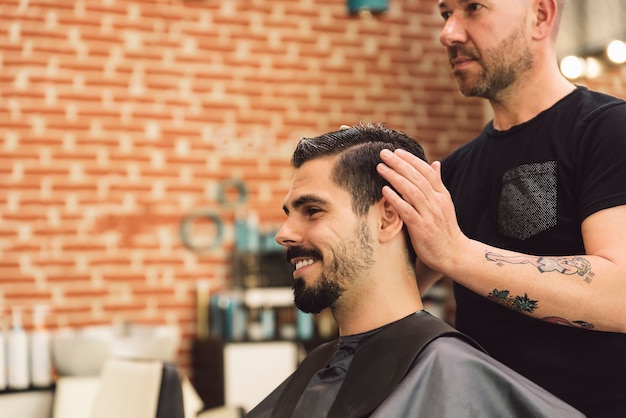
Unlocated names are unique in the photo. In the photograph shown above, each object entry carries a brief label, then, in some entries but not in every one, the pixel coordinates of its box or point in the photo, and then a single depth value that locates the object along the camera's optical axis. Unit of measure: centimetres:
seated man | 146
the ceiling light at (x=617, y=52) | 472
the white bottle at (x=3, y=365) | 354
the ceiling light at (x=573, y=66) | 500
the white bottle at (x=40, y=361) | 361
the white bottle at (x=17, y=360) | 356
